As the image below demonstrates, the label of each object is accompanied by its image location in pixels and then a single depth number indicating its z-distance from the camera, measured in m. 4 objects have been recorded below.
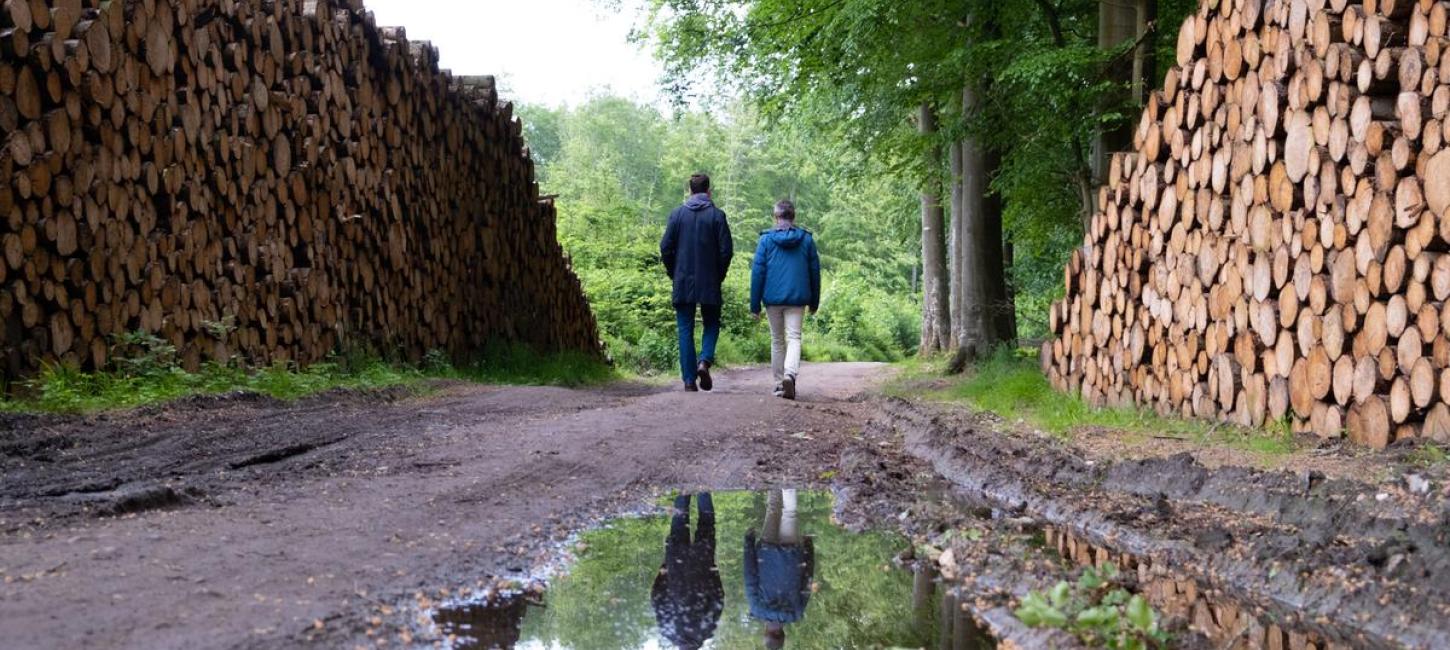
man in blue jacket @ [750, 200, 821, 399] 11.73
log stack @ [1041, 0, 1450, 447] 5.96
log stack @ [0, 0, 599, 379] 7.43
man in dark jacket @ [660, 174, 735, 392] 12.23
